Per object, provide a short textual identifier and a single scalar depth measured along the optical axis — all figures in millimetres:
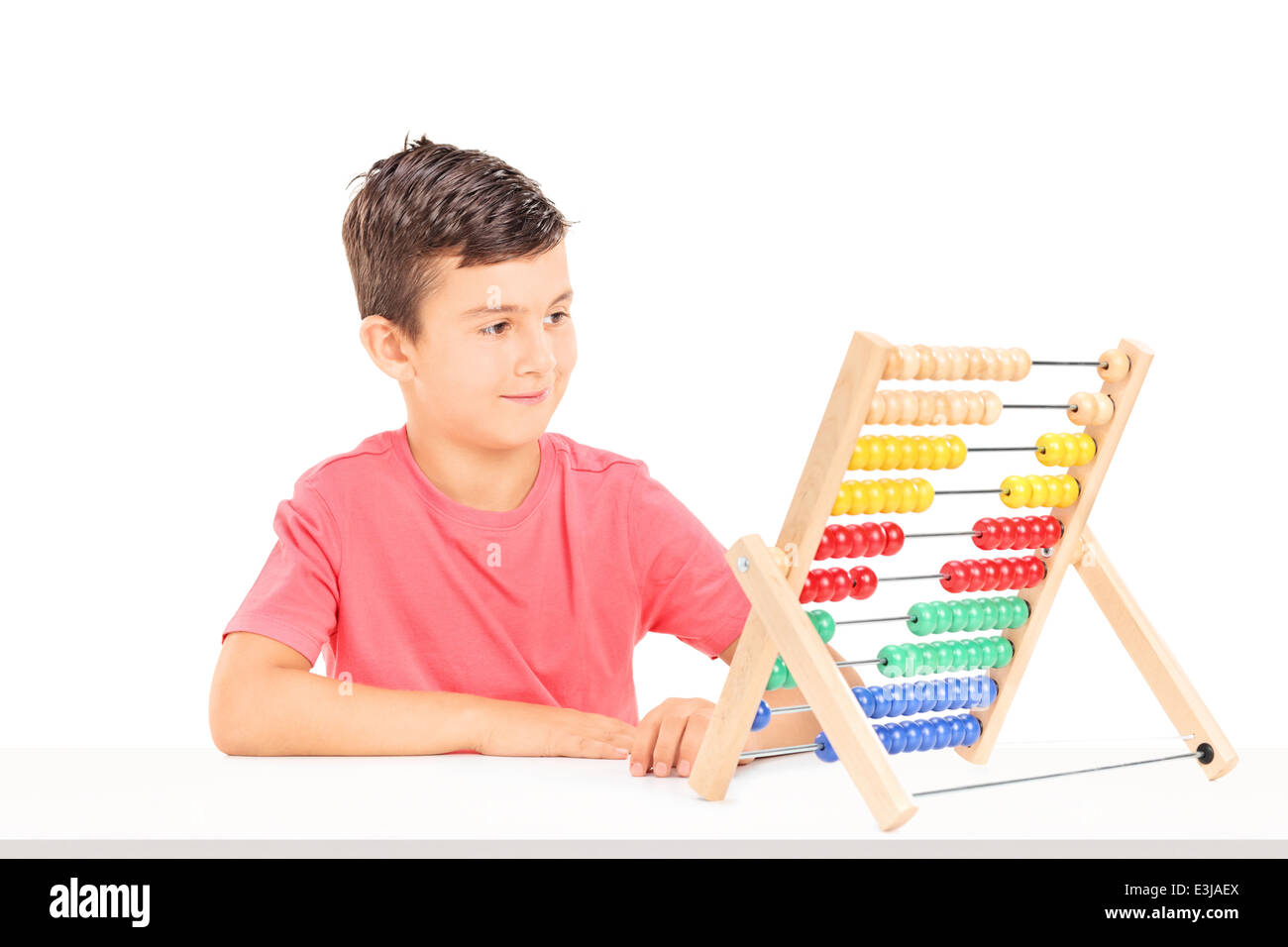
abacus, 1659
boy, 2088
